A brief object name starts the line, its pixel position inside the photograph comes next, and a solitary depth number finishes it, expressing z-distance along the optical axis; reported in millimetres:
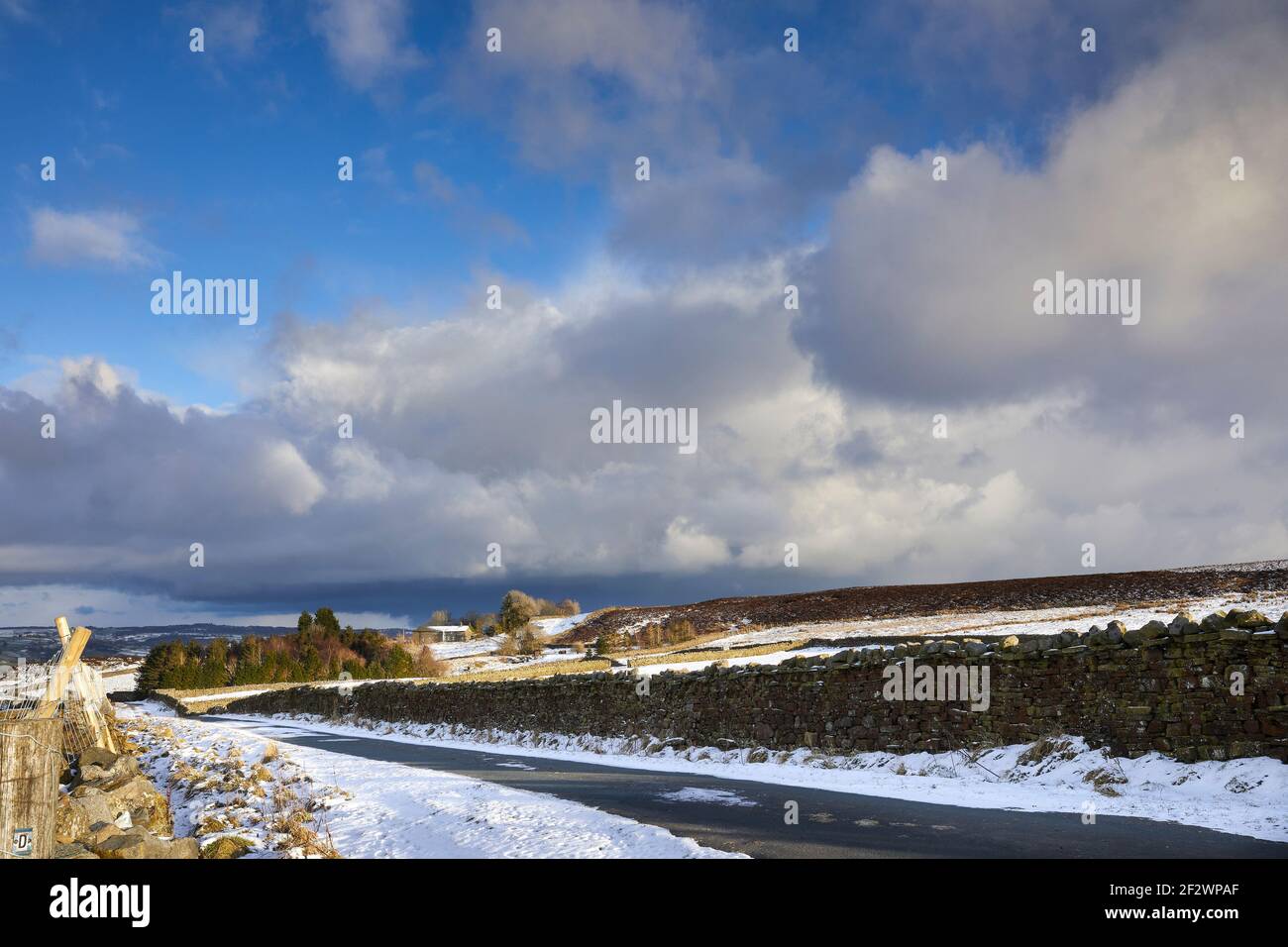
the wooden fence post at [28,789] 6336
